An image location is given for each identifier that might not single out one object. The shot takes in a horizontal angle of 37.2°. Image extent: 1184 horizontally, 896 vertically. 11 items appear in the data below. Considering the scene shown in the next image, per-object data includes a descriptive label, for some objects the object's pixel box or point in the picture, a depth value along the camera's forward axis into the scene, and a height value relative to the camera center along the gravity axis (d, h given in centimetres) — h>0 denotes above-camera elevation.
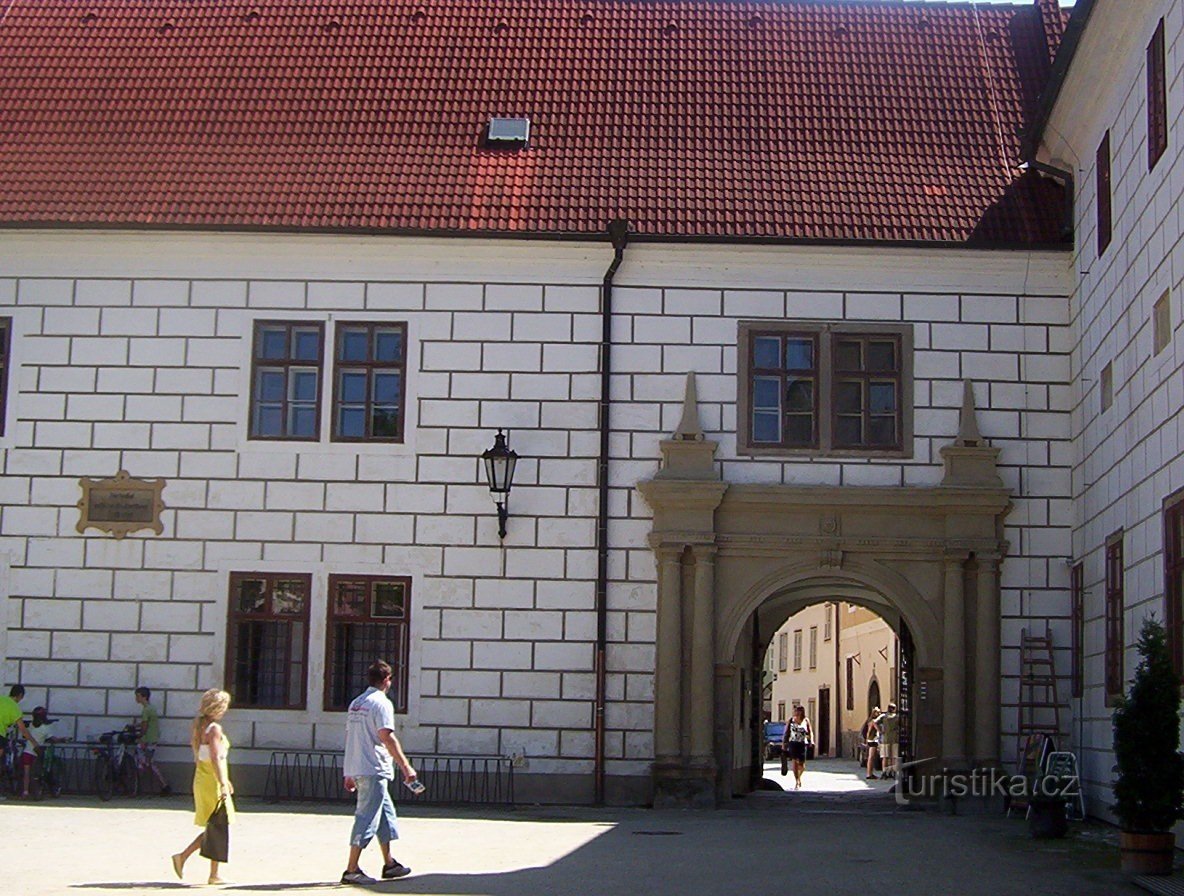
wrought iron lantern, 1981 +211
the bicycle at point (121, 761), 1956 -125
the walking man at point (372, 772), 1219 -82
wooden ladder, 1956 -23
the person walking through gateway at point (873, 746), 3205 -147
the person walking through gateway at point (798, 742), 2924 -135
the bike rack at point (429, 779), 1981 -140
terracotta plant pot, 1323 -136
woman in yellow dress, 1217 -80
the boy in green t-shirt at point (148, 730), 1967 -91
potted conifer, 1321 -79
